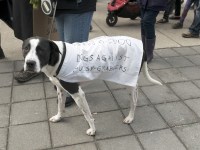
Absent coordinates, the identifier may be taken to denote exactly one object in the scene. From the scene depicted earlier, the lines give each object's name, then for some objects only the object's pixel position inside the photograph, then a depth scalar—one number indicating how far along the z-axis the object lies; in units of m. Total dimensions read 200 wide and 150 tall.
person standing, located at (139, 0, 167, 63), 2.90
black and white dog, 1.67
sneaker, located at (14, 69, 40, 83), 2.77
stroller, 4.37
